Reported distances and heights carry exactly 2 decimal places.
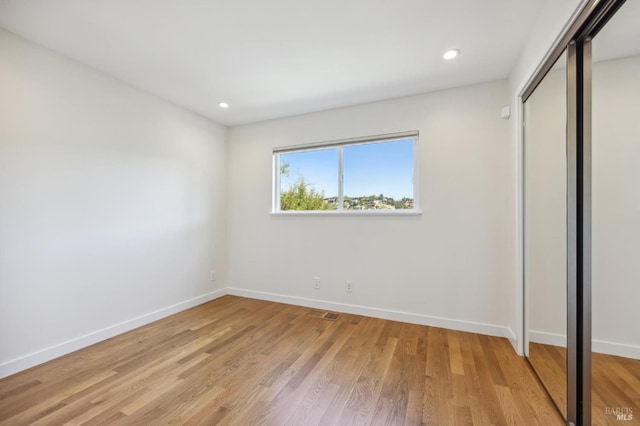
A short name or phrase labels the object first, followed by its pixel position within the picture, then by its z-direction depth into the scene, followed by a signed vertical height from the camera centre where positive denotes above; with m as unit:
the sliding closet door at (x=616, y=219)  1.11 -0.03
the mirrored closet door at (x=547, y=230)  1.52 -0.11
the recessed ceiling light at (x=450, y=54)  2.13 +1.30
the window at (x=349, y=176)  2.98 +0.45
